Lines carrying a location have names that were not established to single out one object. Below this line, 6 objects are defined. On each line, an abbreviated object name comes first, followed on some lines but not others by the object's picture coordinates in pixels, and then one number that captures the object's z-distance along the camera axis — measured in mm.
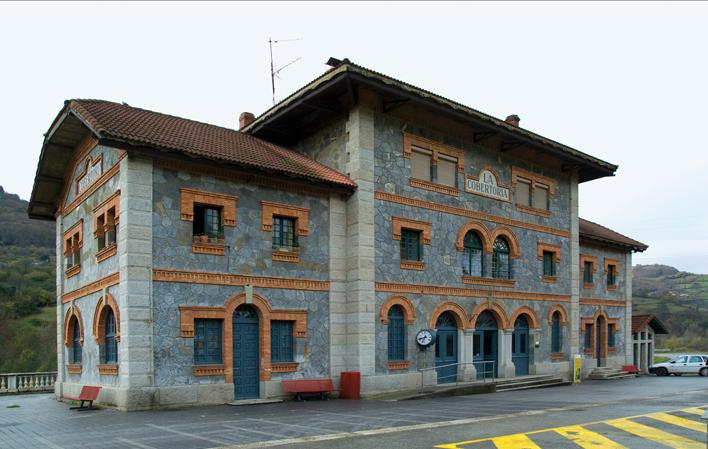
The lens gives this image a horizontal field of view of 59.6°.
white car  35000
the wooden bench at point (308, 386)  18141
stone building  16406
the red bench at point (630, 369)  31641
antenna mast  27281
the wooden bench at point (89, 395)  17094
